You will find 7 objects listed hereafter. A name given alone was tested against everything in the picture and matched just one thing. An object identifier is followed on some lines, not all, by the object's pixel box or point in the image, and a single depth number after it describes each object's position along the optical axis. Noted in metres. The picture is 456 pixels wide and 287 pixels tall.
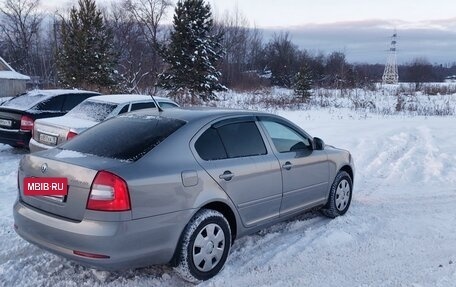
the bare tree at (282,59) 62.50
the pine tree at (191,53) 27.92
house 46.25
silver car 3.34
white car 7.73
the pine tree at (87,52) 29.72
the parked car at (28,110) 9.35
